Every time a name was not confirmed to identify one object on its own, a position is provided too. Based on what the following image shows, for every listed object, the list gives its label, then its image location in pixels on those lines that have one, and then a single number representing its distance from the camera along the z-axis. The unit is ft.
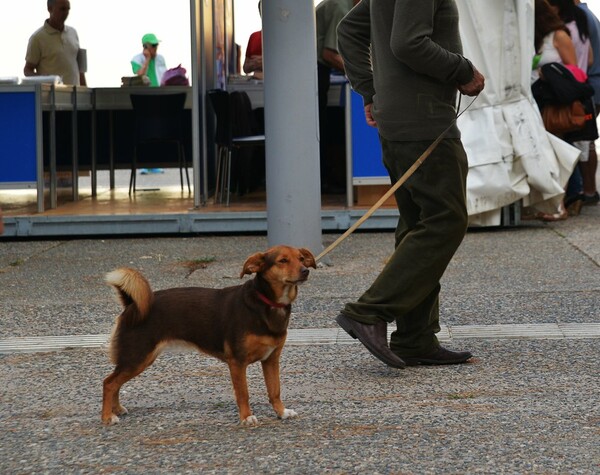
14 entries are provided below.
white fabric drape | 35.14
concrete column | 30.04
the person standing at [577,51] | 40.63
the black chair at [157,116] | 45.24
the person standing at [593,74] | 41.65
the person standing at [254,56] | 46.91
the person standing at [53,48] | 48.49
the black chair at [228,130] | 38.78
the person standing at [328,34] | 38.91
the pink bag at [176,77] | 53.98
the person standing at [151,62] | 60.70
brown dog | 15.56
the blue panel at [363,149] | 37.01
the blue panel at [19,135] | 37.42
